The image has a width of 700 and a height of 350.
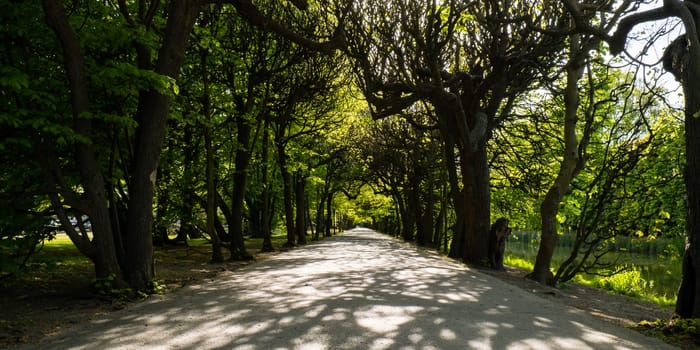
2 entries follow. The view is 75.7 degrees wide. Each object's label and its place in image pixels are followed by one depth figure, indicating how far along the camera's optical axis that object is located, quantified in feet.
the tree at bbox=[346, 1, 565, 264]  44.06
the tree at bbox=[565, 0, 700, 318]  17.93
